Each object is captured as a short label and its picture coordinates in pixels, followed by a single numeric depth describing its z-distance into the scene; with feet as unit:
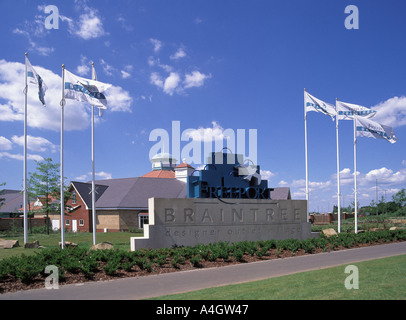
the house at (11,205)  201.24
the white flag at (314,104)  93.09
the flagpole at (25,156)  80.44
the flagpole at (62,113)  72.10
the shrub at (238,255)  53.77
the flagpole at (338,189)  104.88
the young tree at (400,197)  276.82
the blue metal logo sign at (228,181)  68.33
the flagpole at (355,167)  108.62
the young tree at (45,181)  133.80
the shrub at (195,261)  49.09
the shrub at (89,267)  40.65
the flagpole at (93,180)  80.51
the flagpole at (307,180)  87.57
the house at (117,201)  156.35
